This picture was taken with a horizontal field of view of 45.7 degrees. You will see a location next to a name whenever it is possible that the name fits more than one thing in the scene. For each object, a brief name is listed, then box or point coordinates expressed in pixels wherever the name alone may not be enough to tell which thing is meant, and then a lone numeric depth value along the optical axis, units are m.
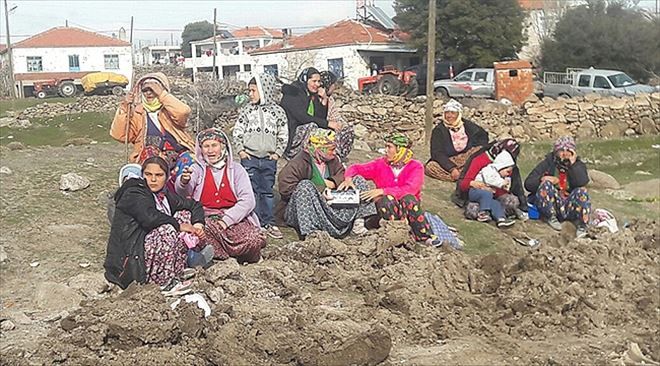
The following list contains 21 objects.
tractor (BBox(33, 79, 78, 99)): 39.62
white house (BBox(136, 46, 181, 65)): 66.12
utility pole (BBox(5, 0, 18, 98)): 33.55
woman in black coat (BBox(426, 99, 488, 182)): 9.48
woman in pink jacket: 7.22
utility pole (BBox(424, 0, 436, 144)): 16.91
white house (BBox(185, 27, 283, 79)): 49.66
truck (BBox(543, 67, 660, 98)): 24.78
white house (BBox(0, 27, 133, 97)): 48.22
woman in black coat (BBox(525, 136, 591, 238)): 8.18
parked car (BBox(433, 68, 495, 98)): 26.77
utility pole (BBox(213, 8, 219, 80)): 38.62
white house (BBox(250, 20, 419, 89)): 39.16
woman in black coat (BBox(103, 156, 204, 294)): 5.35
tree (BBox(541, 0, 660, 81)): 33.09
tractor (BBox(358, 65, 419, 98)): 27.86
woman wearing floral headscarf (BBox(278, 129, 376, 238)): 7.05
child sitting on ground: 8.39
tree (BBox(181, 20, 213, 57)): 70.91
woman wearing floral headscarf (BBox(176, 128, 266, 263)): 6.21
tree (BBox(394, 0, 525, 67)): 33.28
